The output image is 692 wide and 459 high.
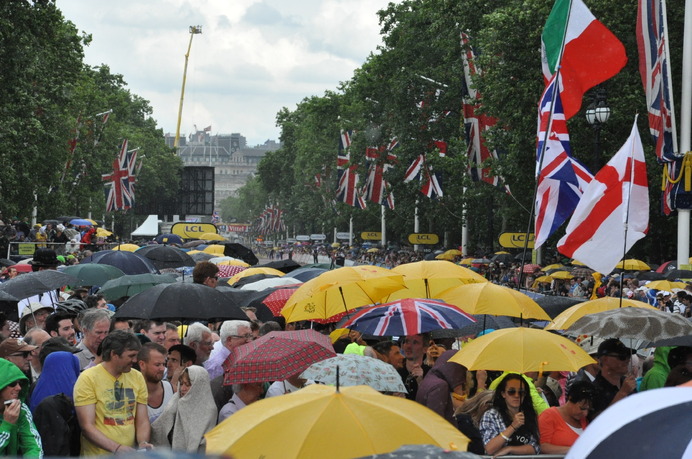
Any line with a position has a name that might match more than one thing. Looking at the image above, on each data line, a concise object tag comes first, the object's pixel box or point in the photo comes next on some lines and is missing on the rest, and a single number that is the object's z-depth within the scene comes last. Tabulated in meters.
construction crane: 184.00
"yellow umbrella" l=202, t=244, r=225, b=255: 32.75
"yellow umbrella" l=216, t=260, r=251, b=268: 24.92
